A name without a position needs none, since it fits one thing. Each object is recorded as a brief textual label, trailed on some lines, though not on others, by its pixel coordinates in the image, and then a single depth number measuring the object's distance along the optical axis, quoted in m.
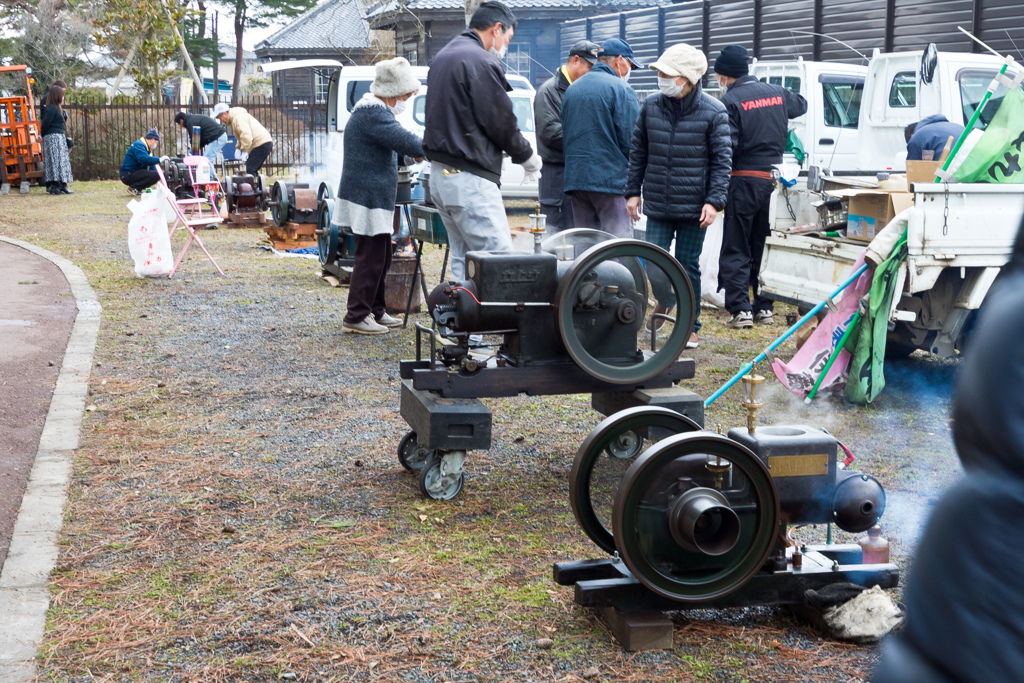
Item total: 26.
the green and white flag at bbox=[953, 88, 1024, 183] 5.69
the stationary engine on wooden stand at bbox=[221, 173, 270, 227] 15.66
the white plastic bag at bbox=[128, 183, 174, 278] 10.56
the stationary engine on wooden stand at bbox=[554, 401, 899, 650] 3.04
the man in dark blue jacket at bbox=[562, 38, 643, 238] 7.11
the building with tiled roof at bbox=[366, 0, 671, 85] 26.94
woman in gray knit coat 7.14
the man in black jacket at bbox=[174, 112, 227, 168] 19.00
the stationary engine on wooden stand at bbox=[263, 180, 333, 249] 12.70
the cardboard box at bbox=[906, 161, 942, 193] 6.27
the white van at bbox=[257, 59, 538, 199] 15.26
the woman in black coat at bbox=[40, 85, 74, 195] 20.69
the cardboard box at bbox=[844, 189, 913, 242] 6.19
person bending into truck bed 7.89
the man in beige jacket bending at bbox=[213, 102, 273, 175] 16.80
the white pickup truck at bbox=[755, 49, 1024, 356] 5.65
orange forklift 21.27
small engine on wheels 4.33
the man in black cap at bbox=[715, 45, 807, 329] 8.00
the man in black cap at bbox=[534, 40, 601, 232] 8.20
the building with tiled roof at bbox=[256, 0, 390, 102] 47.88
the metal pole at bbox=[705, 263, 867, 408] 5.69
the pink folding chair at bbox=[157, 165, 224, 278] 10.57
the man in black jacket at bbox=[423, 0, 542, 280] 5.67
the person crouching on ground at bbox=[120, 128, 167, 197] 16.77
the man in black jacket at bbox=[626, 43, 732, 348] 6.94
